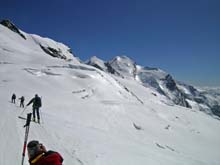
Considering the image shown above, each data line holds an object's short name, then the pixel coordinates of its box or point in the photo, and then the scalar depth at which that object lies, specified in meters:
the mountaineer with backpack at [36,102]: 17.27
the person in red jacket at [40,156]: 3.98
